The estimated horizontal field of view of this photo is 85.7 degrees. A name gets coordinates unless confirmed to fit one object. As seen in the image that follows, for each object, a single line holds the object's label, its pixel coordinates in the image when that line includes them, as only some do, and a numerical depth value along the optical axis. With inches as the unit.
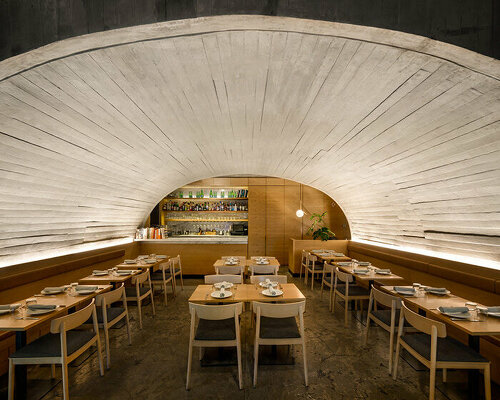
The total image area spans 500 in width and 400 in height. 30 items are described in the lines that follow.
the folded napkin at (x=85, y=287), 138.3
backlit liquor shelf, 347.3
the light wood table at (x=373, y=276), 165.8
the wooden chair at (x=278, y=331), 110.9
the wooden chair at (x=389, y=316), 121.4
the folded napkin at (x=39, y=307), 108.1
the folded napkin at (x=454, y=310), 103.6
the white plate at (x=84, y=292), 132.0
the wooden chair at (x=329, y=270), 194.6
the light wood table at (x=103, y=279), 166.2
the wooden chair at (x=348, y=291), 170.7
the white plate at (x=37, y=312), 103.3
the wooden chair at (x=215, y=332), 108.0
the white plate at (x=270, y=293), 128.2
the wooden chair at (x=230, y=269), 198.5
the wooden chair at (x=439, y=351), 90.9
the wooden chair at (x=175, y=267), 229.9
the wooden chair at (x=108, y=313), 124.0
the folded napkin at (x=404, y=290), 129.5
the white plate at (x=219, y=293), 125.5
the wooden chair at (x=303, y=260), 286.4
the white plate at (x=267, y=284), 142.6
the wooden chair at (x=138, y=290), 168.4
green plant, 344.2
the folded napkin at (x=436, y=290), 131.3
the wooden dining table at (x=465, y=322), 90.4
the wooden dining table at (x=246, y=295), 123.2
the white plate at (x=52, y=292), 131.2
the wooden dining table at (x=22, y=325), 94.0
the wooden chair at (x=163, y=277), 212.2
